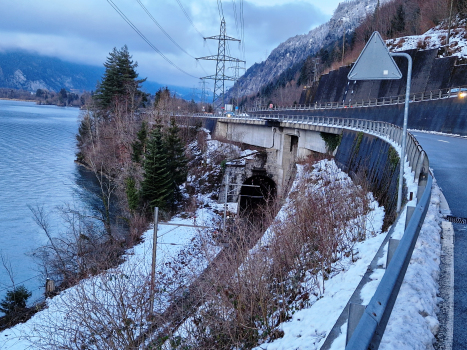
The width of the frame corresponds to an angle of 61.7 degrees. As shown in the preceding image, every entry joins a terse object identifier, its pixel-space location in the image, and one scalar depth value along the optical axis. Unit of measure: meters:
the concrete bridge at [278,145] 35.72
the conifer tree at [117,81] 60.03
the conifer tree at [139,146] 40.94
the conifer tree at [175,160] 37.41
